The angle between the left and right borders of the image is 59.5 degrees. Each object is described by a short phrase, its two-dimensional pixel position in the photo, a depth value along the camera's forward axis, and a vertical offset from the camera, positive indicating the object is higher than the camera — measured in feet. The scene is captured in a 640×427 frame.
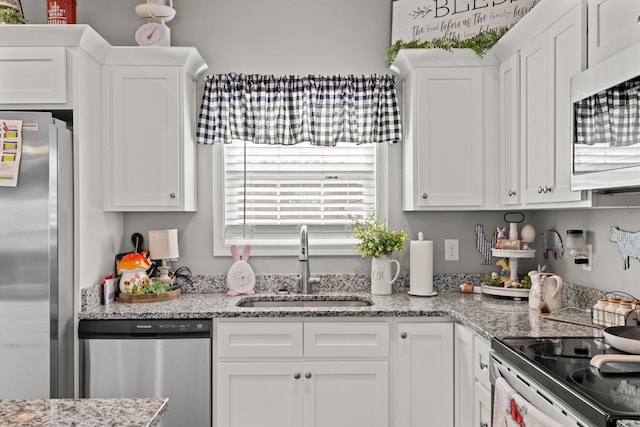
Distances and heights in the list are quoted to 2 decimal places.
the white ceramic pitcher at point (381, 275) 10.44 -1.22
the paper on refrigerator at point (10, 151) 8.07 +0.86
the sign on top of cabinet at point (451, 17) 10.41 +3.67
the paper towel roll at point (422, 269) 10.30 -1.09
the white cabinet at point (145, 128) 9.93 +1.47
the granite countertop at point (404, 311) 7.77 -1.61
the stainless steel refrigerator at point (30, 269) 8.10 -0.85
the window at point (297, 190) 11.28 +0.41
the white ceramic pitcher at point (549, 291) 8.73 -1.27
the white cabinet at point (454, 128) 10.07 +1.49
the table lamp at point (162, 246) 10.53 -0.67
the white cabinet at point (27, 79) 8.92 +2.10
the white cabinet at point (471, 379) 7.64 -2.48
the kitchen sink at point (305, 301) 10.48 -1.71
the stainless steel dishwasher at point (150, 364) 8.84 -2.43
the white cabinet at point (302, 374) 8.96 -2.63
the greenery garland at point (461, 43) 10.10 +3.08
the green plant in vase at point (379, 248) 10.33 -0.70
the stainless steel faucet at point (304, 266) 10.55 -1.06
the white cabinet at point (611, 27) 5.86 +2.04
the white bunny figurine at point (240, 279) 10.66 -1.31
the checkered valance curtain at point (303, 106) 10.91 +2.04
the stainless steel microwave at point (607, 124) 5.58 +0.93
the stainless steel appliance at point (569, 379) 4.51 -1.58
